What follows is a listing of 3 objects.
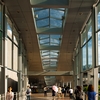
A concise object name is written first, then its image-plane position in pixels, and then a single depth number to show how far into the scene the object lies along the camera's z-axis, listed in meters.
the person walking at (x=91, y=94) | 6.10
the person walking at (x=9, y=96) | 7.24
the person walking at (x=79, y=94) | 7.94
